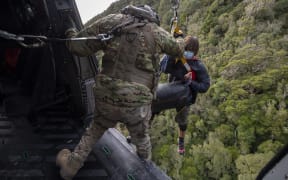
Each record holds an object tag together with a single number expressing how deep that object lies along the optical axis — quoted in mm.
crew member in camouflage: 1717
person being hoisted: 2188
